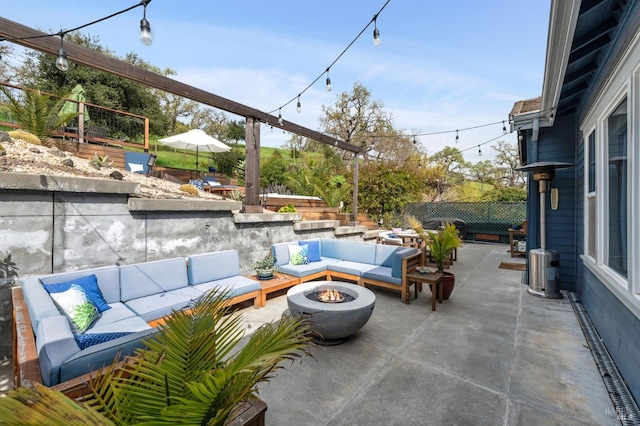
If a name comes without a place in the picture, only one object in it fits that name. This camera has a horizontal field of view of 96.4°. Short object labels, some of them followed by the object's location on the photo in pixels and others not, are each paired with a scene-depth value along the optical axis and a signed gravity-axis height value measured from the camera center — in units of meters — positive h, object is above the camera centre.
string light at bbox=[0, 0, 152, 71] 2.49 +1.69
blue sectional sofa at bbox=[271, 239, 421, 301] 4.77 -0.89
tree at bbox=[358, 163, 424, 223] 11.23 +1.02
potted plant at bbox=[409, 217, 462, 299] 4.65 -0.54
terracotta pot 4.63 -1.12
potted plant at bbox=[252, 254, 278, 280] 4.64 -0.88
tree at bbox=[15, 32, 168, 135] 10.21 +5.18
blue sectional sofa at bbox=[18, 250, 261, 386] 1.77 -0.87
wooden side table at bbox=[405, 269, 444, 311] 4.28 -1.00
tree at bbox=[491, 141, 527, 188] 20.27 +3.78
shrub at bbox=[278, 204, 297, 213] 6.39 +0.14
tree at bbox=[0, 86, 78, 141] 5.38 +1.98
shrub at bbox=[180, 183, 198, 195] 5.73 +0.52
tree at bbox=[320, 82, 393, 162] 17.53 +6.05
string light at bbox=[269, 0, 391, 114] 3.29 +2.29
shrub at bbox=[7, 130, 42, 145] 5.12 +1.42
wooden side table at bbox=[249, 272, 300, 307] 4.35 -1.09
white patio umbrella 7.66 +1.99
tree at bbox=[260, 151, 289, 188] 10.77 +1.57
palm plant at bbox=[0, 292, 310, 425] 0.75 -0.55
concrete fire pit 2.94 -1.01
